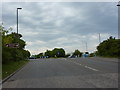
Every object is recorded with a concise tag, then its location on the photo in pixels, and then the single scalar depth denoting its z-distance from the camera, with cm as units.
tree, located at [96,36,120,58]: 2839
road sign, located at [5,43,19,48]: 1297
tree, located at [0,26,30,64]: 1307
